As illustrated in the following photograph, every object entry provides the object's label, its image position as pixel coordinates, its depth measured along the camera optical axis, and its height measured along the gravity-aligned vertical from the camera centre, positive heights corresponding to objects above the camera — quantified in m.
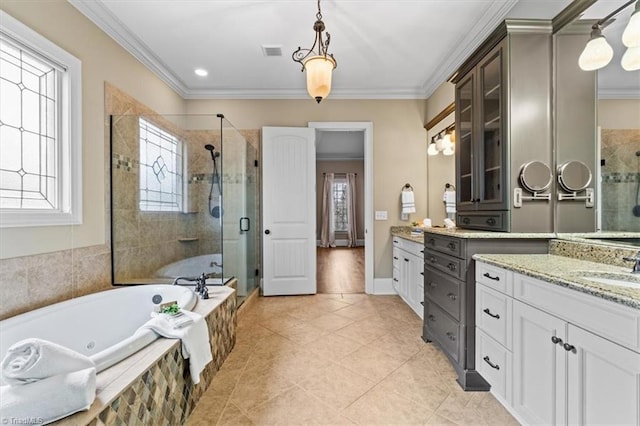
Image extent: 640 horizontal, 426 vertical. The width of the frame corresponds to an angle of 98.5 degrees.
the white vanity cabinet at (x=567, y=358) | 0.91 -0.58
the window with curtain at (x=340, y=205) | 8.53 +0.22
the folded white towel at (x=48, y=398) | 0.86 -0.60
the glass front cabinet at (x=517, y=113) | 1.86 +0.68
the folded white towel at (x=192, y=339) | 1.48 -0.71
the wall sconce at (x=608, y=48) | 1.40 +0.91
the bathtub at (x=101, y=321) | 1.38 -0.66
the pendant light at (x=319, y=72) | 1.85 +0.96
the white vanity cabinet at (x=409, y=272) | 2.79 -0.68
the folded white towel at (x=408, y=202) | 3.72 +0.14
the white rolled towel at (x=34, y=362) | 0.89 -0.50
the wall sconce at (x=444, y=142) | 3.14 +0.84
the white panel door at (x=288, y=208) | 3.72 +0.06
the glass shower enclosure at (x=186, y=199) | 2.70 +0.16
